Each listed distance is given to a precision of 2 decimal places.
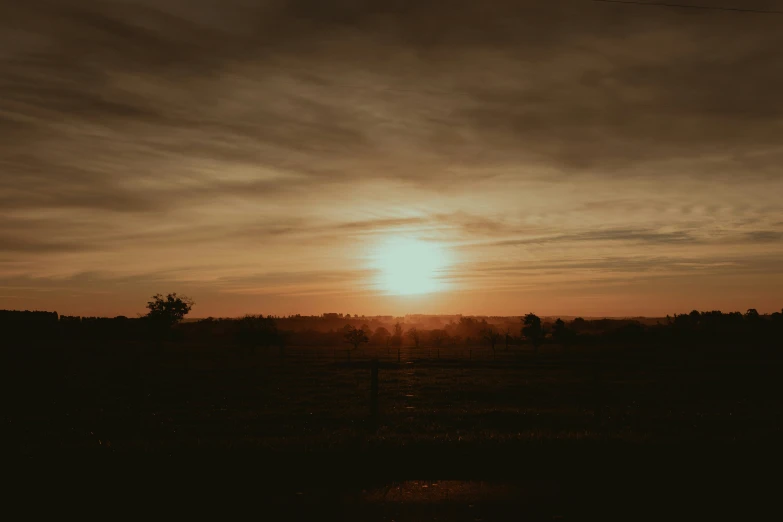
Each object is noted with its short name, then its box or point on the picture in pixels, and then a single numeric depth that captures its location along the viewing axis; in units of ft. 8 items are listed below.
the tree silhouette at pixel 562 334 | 308.60
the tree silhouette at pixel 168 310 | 278.67
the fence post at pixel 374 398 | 40.82
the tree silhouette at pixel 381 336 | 502.54
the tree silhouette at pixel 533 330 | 291.99
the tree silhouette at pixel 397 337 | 460.71
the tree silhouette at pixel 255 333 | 277.23
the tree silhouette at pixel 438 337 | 441.52
